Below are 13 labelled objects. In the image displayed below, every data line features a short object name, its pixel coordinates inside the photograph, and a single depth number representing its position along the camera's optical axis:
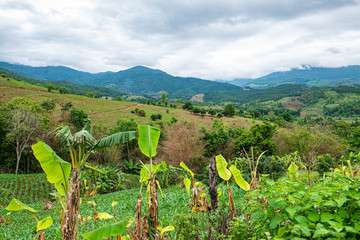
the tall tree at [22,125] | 19.05
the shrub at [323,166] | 11.03
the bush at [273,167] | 9.30
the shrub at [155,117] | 47.24
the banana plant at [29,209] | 2.36
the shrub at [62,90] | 61.73
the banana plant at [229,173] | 3.61
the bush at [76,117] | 28.27
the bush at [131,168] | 19.65
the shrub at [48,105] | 32.79
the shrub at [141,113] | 50.44
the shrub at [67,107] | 38.34
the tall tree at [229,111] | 56.03
